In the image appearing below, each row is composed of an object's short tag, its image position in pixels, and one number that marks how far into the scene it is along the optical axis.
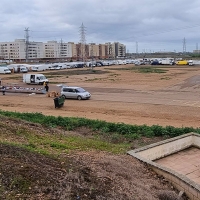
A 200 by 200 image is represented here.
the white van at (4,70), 77.56
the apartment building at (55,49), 182.86
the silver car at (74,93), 31.89
